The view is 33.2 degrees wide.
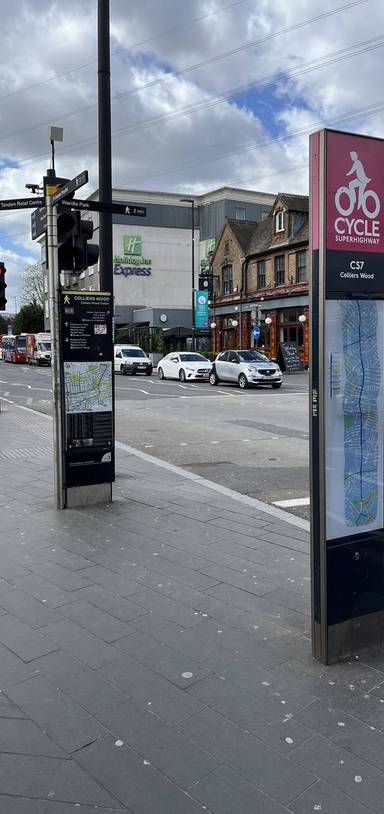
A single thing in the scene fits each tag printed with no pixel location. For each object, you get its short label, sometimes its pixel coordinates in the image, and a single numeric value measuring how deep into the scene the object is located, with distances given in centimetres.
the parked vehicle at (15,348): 5631
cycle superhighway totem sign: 291
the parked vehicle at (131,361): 3634
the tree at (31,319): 7488
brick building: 4097
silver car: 2502
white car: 2928
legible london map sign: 618
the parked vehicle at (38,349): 5122
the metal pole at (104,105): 711
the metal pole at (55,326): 613
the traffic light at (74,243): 616
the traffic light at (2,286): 1425
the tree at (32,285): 7881
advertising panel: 4725
